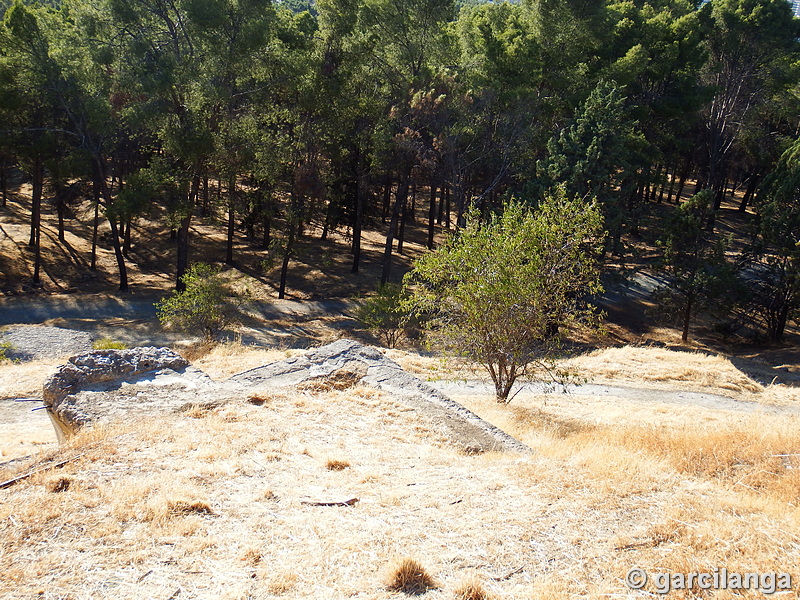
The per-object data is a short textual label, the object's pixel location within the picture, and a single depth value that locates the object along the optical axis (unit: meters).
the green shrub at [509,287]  11.38
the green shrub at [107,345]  15.86
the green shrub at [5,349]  16.27
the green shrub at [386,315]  20.50
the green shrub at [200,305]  18.91
